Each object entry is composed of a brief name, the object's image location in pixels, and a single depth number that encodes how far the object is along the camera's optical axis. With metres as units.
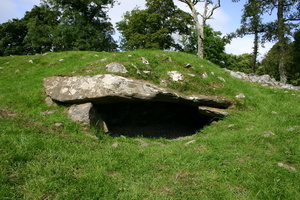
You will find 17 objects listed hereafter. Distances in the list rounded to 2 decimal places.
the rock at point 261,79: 16.89
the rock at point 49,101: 9.56
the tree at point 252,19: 22.89
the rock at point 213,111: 10.15
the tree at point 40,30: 38.06
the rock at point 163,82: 10.48
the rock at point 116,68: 10.12
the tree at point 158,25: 38.16
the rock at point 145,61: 11.83
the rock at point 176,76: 11.01
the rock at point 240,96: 11.55
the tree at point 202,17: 20.45
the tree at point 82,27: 35.22
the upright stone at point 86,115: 8.44
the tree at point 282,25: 21.23
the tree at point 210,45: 48.39
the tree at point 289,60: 22.14
